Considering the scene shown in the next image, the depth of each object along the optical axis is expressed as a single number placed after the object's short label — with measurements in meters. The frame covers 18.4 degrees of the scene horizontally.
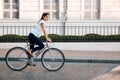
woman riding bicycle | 10.87
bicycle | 10.90
